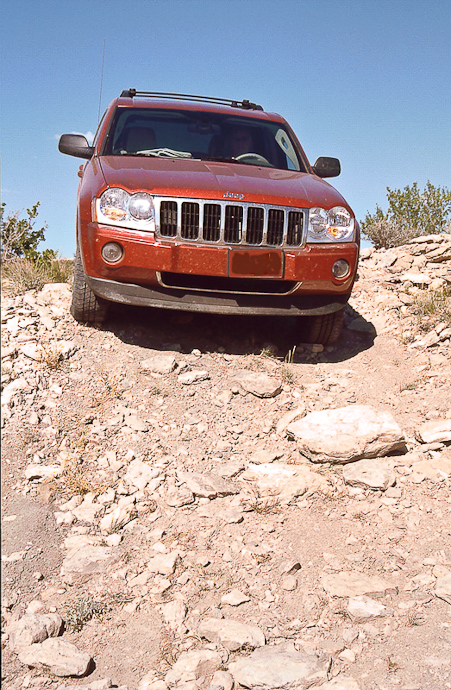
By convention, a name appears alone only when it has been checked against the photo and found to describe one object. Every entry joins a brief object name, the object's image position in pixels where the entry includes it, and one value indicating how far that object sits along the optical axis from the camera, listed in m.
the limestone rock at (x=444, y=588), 3.45
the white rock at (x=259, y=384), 5.38
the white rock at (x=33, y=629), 3.19
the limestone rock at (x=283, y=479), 4.32
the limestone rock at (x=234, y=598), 3.43
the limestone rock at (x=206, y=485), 4.26
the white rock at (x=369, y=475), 4.36
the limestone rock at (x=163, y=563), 3.62
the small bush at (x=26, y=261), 6.78
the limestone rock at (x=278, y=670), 2.90
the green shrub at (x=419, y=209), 15.32
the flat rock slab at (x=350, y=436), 4.57
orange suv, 5.14
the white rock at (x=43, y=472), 4.41
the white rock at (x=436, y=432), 4.80
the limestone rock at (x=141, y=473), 4.36
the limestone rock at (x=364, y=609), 3.32
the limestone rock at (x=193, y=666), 2.95
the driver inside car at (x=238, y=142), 6.76
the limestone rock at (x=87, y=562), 3.67
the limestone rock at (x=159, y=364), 5.54
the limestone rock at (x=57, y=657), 3.02
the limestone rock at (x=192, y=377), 5.47
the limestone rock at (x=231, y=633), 3.15
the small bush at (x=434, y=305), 6.66
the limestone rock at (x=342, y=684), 2.87
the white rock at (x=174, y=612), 3.30
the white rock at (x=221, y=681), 2.90
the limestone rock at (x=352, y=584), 3.49
